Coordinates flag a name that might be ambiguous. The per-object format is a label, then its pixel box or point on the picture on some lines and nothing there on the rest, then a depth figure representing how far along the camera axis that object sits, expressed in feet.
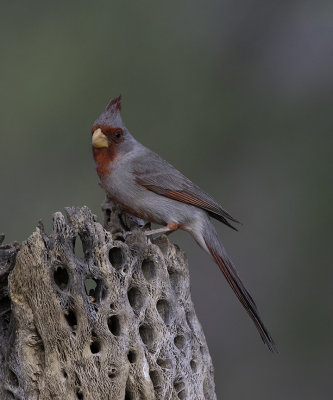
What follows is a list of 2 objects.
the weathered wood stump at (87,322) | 20.18
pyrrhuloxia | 27.58
